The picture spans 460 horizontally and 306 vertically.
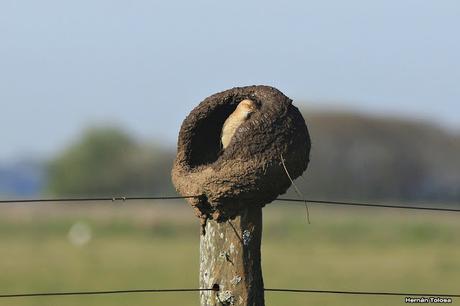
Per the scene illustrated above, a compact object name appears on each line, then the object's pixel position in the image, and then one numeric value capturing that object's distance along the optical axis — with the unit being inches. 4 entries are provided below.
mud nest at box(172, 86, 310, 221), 417.7
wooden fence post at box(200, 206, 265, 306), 414.6
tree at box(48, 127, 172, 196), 6067.9
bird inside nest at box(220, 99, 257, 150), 429.4
